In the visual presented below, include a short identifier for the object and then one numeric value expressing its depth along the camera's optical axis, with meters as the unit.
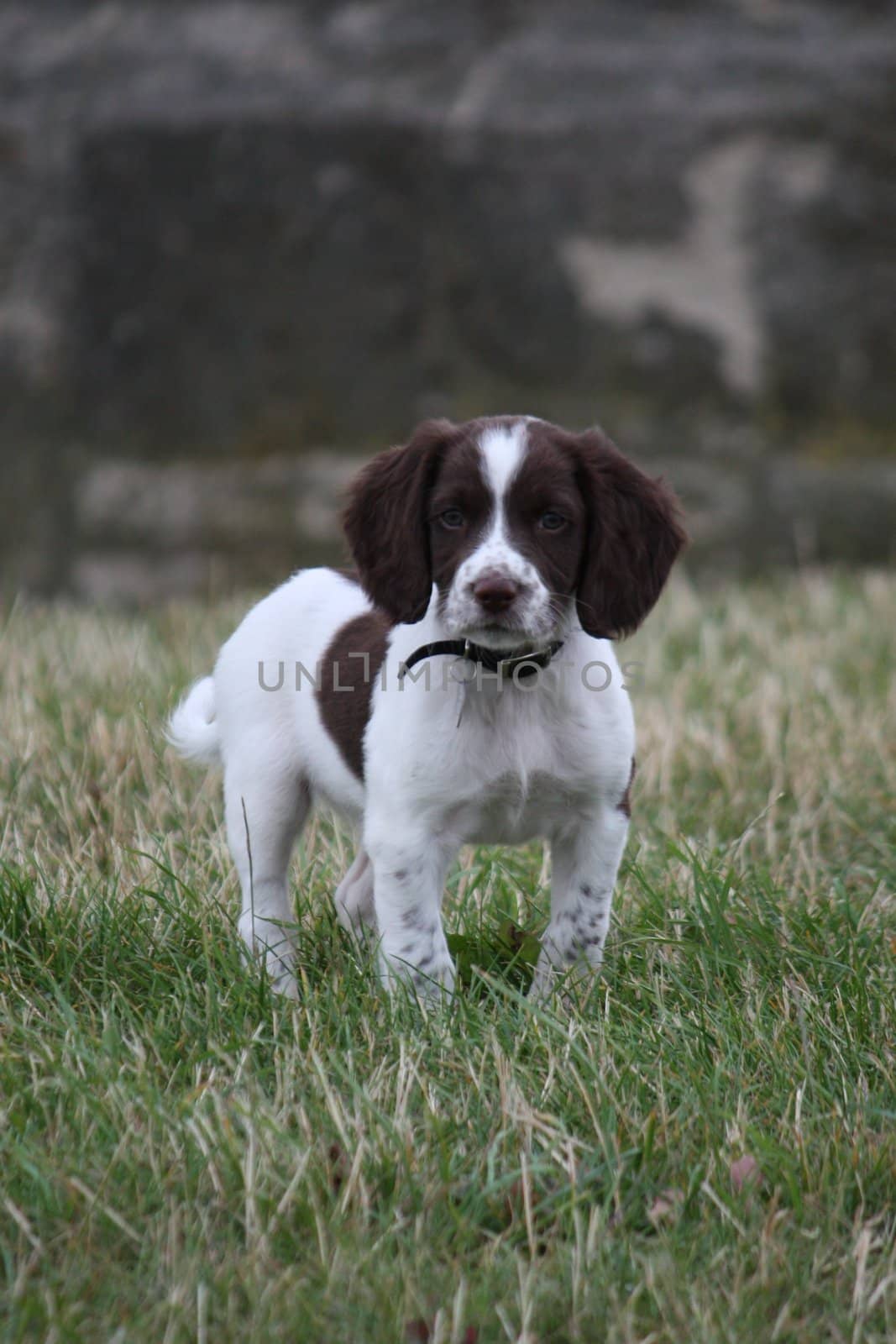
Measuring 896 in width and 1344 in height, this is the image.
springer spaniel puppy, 5.70
